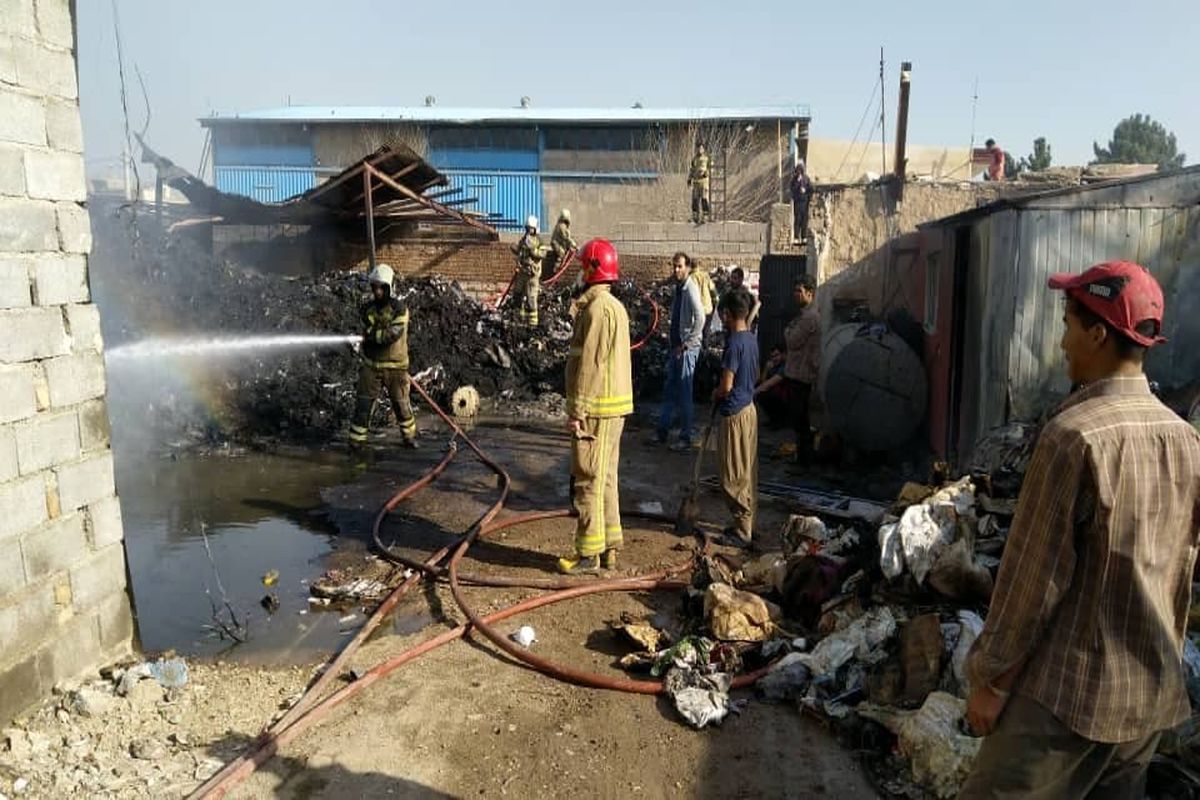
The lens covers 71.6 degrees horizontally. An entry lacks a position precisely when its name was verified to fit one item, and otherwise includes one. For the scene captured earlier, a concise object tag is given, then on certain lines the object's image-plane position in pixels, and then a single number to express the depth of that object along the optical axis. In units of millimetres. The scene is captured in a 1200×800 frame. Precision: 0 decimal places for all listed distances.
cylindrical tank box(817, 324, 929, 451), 8336
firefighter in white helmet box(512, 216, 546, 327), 14422
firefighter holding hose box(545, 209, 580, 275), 16062
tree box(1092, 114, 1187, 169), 41344
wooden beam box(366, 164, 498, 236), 14727
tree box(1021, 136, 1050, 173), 41688
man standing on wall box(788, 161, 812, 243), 16375
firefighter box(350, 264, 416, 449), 8742
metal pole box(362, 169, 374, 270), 14516
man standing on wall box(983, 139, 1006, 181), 20608
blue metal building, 29266
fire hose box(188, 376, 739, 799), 3516
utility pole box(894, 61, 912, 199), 12445
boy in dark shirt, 6086
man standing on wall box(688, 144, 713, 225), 22000
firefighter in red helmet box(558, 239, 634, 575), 5469
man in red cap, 1947
